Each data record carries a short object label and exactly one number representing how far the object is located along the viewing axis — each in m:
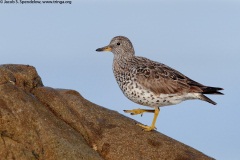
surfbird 16.11
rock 13.57
